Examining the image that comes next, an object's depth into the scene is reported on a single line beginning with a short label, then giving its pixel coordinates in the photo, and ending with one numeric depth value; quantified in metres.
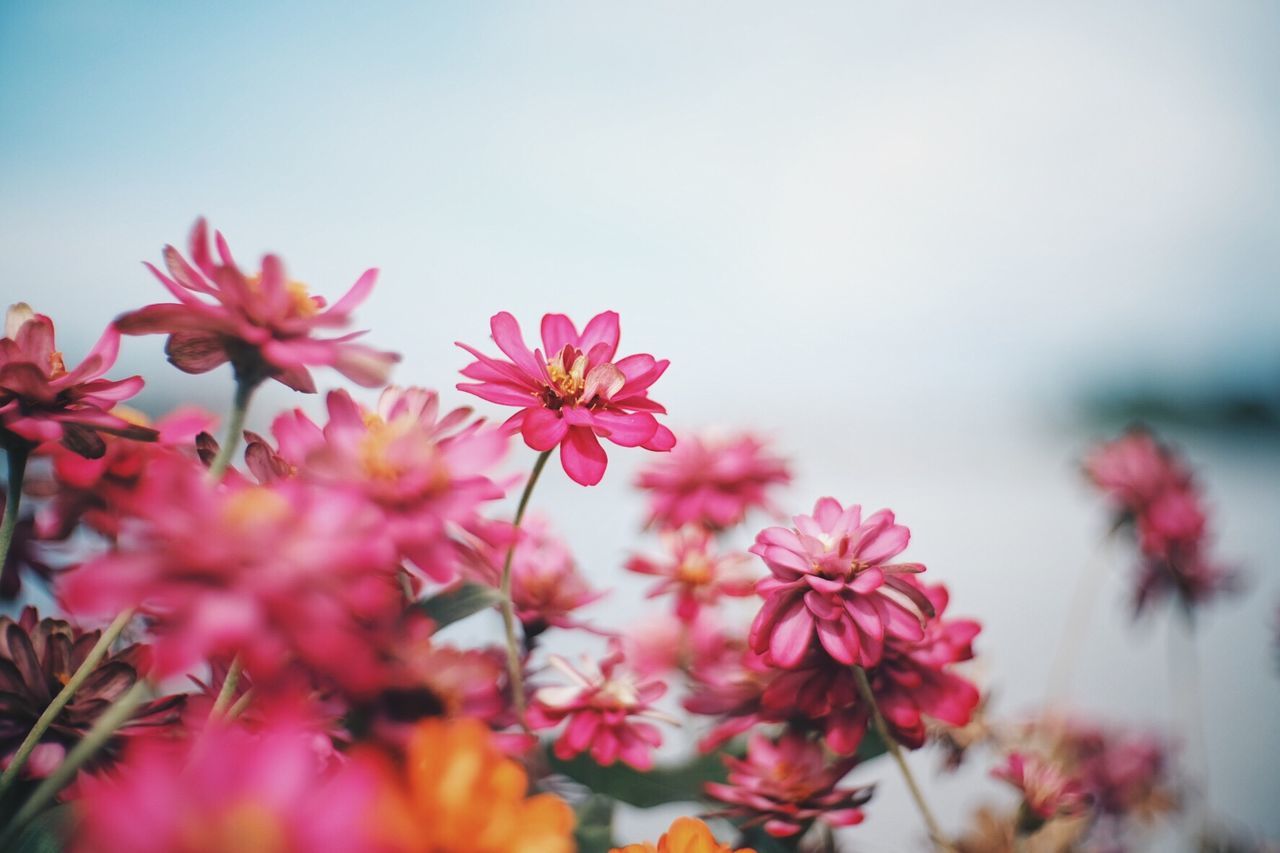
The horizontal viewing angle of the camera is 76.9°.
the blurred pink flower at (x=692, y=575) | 0.47
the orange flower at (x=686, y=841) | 0.24
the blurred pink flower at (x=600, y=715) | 0.31
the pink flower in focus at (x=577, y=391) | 0.27
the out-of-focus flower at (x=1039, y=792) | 0.38
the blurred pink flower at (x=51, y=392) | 0.23
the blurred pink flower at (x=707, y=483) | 0.55
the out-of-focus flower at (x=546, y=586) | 0.36
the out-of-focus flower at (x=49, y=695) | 0.25
